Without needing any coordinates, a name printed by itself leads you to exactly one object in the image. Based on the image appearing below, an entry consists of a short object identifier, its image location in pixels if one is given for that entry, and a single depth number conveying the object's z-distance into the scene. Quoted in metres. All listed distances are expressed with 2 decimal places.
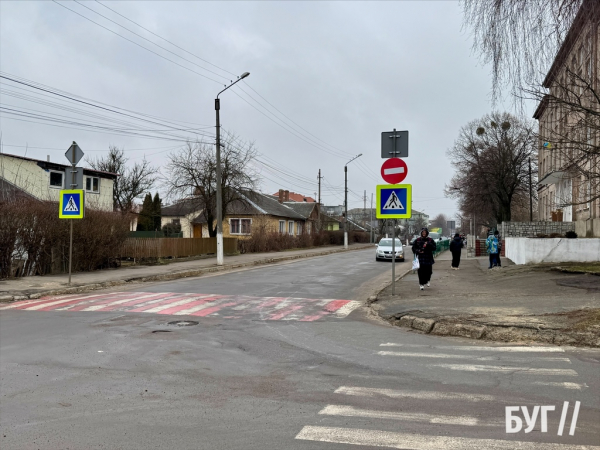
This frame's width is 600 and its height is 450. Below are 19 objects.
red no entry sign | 11.98
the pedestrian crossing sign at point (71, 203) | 15.58
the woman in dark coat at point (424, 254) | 13.66
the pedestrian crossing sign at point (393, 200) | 12.01
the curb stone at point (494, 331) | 7.46
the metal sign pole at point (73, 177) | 15.76
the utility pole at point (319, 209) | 64.60
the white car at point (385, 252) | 32.03
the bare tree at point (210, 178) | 36.94
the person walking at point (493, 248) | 20.98
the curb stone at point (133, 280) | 13.69
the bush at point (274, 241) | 42.47
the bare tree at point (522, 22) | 7.66
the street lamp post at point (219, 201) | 25.31
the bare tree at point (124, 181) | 57.00
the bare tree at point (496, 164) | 49.94
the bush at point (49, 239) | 16.64
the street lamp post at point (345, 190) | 54.53
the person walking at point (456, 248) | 22.53
